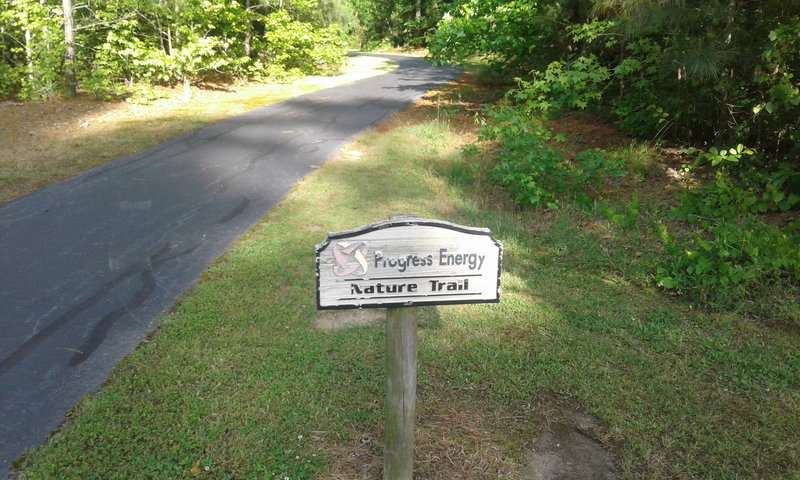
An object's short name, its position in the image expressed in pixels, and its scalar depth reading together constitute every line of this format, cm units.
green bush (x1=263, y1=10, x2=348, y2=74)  1809
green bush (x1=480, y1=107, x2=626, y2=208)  673
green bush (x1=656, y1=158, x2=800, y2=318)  456
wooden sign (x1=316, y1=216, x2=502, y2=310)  235
